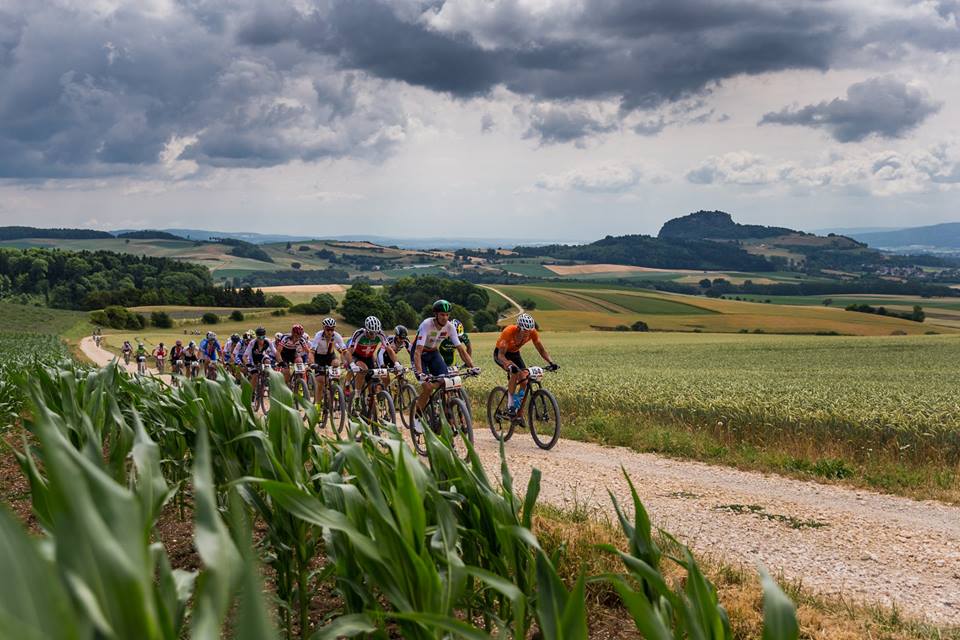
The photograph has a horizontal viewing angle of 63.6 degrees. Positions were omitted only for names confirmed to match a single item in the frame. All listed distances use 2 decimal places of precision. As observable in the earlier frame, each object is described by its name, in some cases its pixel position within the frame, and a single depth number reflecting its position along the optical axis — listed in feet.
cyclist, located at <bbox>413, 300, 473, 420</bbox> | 40.68
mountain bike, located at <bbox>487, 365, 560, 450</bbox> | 43.60
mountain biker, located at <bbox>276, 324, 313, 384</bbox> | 57.31
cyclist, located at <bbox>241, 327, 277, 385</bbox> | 62.11
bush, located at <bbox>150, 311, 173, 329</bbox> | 291.99
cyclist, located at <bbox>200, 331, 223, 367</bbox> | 79.51
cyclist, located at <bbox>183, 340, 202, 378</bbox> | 90.33
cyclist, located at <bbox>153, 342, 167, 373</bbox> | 120.06
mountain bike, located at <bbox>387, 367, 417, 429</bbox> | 47.25
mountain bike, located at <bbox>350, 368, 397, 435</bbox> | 47.29
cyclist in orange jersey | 42.14
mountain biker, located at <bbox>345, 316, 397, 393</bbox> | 45.11
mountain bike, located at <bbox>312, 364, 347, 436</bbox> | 48.28
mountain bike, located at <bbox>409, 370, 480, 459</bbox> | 39.88
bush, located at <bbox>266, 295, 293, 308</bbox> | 323.37
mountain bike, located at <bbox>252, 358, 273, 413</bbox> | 59.26
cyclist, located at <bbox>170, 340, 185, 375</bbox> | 90.60
